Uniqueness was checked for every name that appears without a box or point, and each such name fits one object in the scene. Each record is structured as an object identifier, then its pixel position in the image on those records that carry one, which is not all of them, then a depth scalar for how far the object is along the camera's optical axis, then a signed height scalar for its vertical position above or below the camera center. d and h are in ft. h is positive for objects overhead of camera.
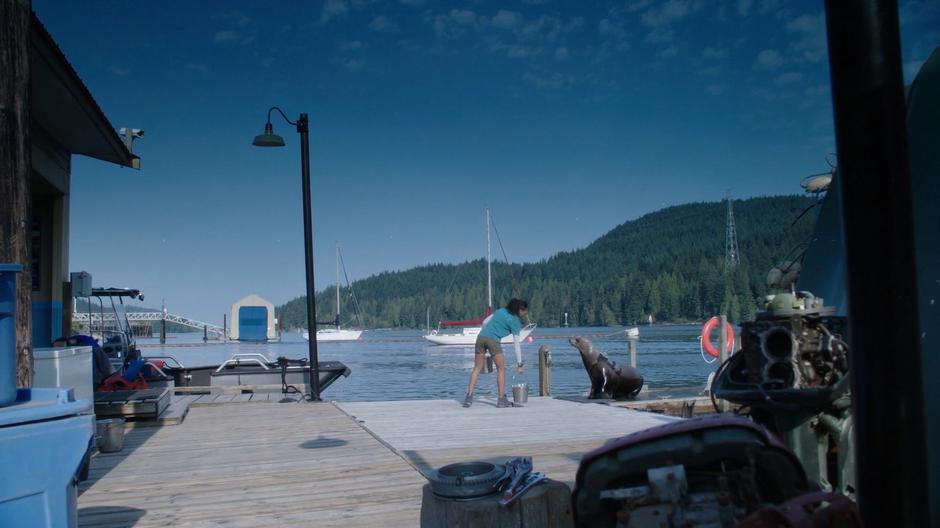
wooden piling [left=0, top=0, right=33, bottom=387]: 11.94 +2.88
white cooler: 16.89 -0.88
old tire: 8.92 -2.01
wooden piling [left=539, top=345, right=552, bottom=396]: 47.16 -3.64
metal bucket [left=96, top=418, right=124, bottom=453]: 20.49 -3.00
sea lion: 43.11 -3.89
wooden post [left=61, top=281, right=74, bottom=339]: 38.45 +1.26
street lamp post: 36.76 +7.11
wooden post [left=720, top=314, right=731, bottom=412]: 51.02 -1.95
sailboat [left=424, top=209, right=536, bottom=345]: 246.74 -6.16
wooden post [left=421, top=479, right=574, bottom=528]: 8.77 -2.37
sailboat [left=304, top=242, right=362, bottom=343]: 346.54 -6.01
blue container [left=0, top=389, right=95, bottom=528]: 7.18 -1.29
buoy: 58.90 -2.06
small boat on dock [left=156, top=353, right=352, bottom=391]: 46.14 -3.13
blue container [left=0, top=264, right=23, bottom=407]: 7.73 +0.03
